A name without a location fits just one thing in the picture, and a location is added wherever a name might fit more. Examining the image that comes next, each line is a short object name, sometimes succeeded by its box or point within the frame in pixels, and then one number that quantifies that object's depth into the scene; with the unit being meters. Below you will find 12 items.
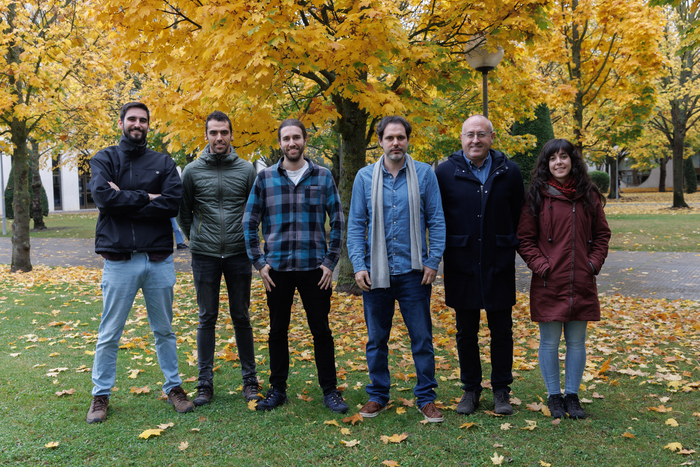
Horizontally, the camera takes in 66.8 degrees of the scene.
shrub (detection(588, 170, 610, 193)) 38.25
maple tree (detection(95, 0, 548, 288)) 5.48
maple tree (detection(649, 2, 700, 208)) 24.14
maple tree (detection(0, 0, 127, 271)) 10.64
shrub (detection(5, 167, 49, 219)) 24.55
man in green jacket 4.14
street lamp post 7.15
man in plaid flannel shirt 3.91
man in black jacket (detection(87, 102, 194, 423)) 3.79
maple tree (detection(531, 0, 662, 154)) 10.80
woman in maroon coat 3.72
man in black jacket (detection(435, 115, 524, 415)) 3.84
